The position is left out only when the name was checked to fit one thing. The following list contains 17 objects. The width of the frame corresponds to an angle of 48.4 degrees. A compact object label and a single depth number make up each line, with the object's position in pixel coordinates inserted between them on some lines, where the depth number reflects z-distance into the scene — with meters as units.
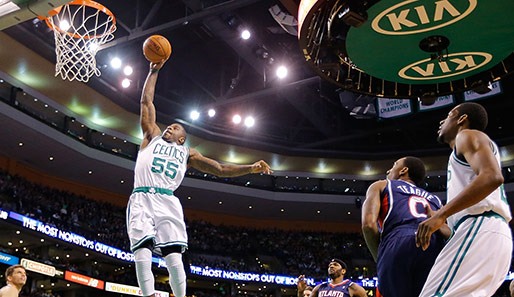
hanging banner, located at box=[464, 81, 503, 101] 19.72
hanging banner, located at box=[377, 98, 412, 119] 21.27
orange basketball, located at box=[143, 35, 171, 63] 6.33
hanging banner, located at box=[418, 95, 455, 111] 20.11
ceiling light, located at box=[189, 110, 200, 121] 26.19
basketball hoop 9.47
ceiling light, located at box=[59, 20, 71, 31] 11.79
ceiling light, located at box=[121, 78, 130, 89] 24.19
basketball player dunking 5.15
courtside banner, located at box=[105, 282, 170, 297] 24.42
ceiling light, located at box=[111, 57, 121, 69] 21.84
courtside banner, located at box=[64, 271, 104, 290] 22.94
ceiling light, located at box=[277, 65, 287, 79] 22.03
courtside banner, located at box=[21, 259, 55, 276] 21.12
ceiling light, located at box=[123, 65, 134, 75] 22.54
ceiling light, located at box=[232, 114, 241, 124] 26.97
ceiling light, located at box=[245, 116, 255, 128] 26.89
